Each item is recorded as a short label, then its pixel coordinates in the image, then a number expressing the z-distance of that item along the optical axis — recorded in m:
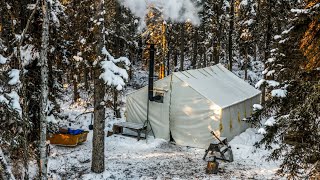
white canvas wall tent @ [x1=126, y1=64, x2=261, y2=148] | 15.06
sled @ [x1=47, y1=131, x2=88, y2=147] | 14.31
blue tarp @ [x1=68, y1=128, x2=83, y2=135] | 14.78
